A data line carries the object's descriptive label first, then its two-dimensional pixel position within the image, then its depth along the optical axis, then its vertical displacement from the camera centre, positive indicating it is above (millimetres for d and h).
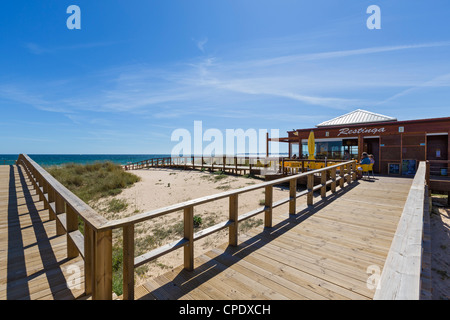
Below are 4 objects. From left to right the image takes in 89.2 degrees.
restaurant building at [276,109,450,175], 13289 +806
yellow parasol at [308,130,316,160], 13664 +490
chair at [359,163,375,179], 10266 -596
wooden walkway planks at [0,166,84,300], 2484 -1425
